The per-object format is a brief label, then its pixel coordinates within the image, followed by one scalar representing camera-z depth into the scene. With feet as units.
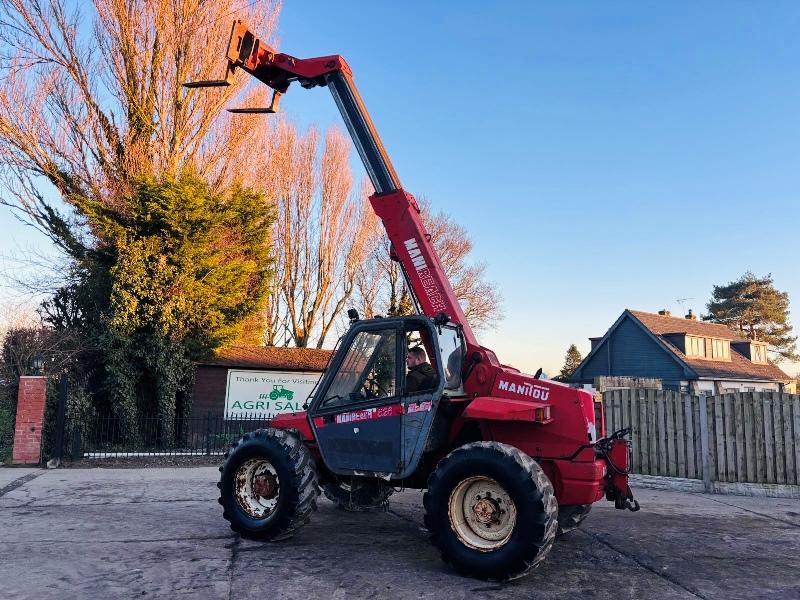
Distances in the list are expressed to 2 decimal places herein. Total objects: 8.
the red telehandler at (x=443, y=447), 15.49
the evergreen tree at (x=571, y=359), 160.35
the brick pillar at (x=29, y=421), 37.65
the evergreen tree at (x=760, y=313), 163.32
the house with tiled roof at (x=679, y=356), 101.30
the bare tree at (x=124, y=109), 53.93
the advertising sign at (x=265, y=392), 55.47
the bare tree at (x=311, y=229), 100.63
